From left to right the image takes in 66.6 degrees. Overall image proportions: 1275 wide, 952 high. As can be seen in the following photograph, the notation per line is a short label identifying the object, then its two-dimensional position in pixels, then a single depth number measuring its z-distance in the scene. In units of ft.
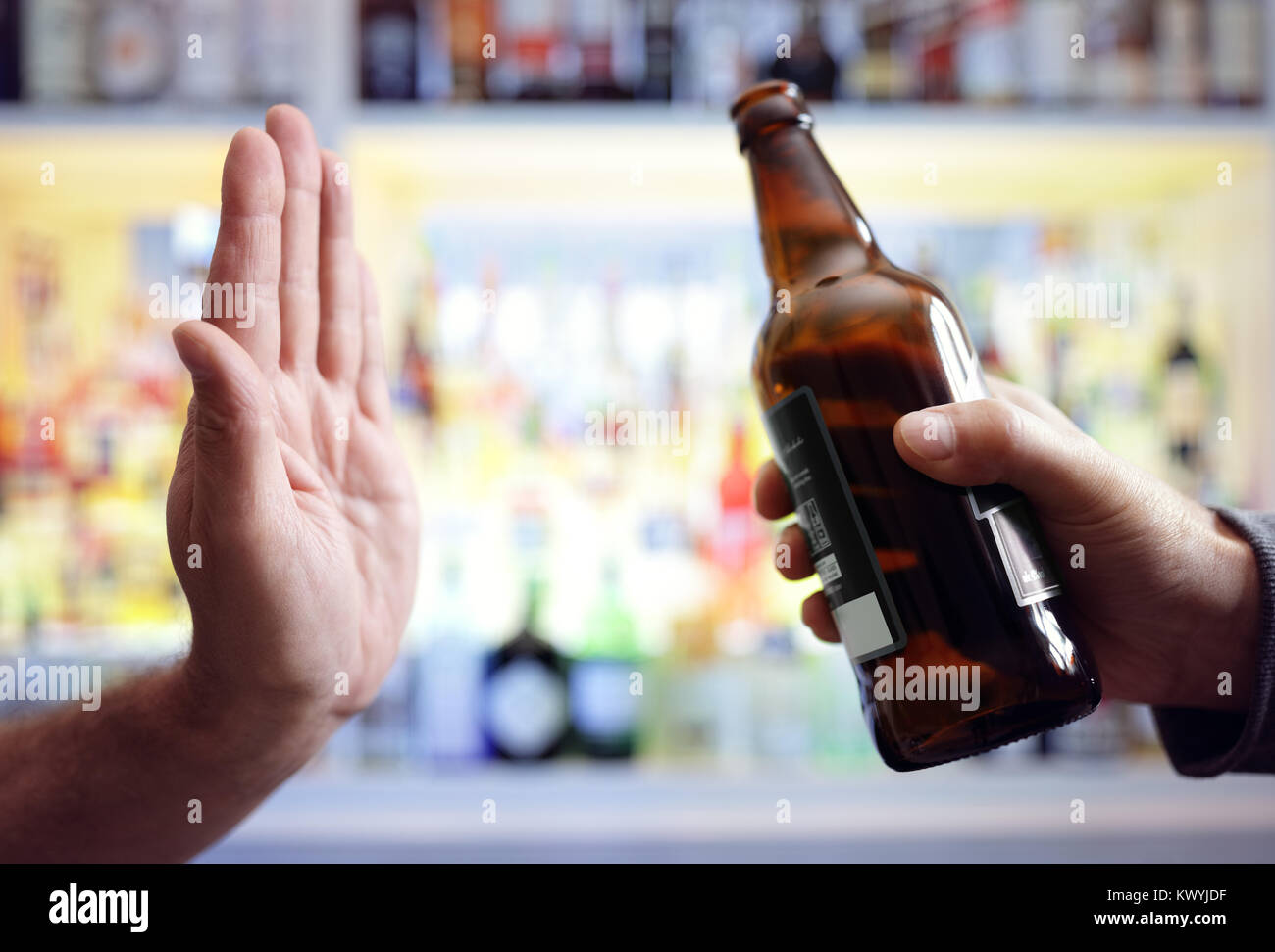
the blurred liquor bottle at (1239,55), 4.21
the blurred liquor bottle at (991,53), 4.19
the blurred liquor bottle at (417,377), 4.54
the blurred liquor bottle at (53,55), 4.11
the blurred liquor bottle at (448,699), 4.31
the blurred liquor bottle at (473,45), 4.19
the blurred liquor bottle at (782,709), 4.41
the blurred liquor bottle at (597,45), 4.21
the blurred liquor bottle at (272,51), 4.08
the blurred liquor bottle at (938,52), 4.22
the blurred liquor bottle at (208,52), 4.12
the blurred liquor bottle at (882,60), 4.26
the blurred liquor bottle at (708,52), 4.16
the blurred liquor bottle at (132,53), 4.14
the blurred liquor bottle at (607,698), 4.33
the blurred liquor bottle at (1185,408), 4.46
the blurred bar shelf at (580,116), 4.00
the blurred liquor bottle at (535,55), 4.19
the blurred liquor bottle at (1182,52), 4.23
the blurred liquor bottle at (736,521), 4.57
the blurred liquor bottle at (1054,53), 4.19
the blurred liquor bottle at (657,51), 4.18
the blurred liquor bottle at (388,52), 4.09
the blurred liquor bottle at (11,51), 4.10
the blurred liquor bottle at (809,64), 4.18
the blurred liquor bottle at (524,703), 4.29
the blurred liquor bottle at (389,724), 4.21
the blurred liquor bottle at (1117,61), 4.21
